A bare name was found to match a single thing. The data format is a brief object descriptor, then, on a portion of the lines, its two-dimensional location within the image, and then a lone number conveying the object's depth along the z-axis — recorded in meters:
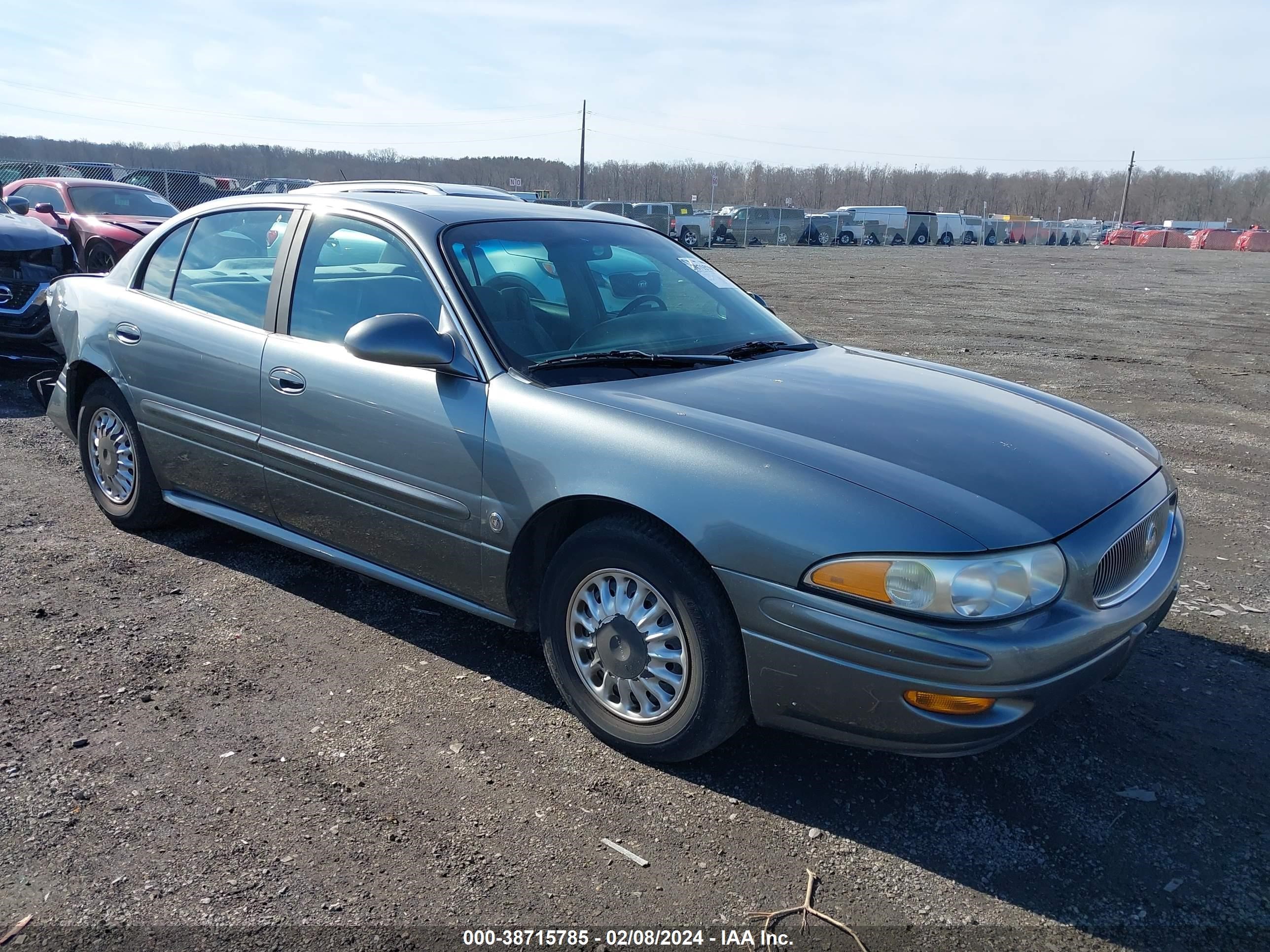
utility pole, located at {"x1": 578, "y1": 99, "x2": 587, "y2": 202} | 60.53
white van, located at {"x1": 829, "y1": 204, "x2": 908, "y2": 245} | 52.88
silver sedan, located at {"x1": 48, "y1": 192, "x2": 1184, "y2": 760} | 2.50
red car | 13.79
